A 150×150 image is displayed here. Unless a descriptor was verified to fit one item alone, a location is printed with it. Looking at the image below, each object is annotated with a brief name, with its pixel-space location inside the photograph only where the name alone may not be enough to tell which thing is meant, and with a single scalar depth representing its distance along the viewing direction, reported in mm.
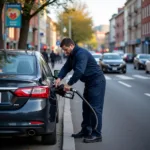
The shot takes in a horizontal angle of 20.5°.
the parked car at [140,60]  38531
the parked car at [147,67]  31203
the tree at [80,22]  95250
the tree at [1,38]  19156
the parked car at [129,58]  61375
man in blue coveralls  6488
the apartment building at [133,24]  88188
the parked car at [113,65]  30281
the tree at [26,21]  22844
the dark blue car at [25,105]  5738
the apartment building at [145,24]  76875
